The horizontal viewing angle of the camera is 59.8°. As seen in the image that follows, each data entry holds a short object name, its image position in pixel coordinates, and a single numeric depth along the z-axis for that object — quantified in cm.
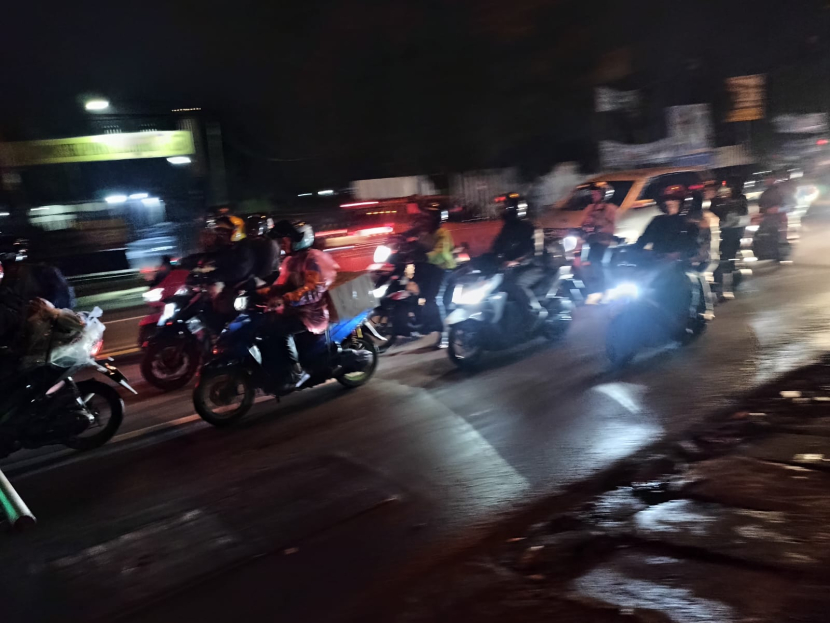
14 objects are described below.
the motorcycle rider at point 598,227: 1003
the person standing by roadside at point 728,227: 1105
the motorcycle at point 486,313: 812
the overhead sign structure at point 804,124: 2525
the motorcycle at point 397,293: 942
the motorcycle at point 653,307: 771
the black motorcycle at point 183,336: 811
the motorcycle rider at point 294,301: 685
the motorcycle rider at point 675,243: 807
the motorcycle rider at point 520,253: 848
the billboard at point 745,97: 2312
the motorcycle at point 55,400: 586
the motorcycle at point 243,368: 664
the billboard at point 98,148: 1786
